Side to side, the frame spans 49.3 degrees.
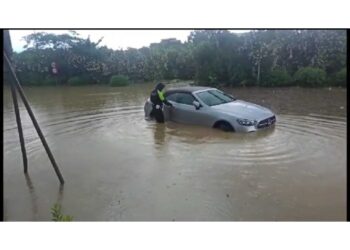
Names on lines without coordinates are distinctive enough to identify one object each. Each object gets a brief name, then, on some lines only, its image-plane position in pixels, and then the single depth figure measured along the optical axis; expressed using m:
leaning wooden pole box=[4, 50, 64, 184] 4.66
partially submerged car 7.58
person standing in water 8.21
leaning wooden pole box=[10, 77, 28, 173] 4.93
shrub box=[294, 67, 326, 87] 8.15
